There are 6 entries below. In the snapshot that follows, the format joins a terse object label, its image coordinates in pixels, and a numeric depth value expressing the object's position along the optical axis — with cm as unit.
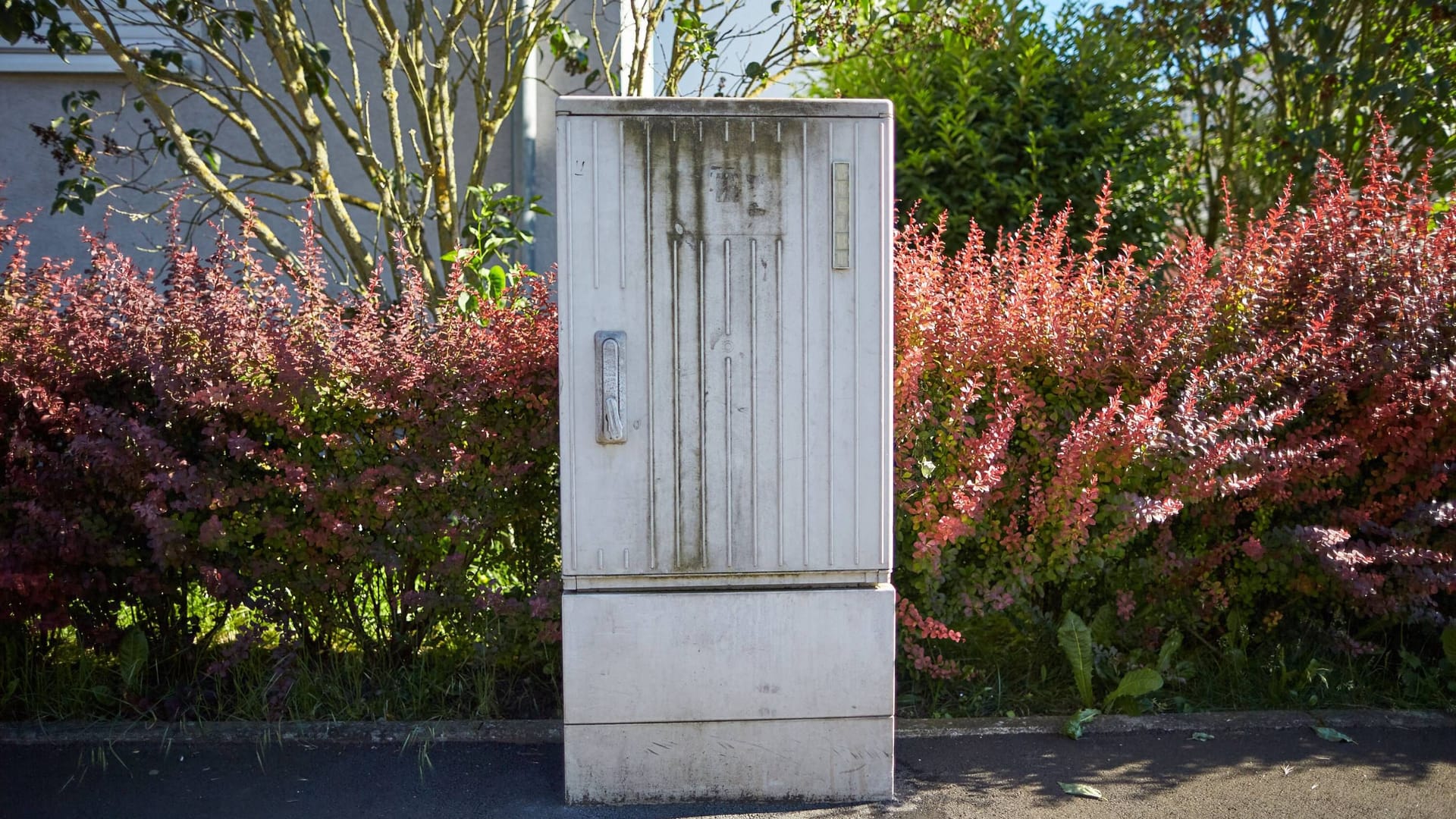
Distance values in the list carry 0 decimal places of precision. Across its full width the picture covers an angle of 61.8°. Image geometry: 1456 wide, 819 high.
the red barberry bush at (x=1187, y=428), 375
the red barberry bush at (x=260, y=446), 368
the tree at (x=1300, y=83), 600
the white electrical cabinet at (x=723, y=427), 306
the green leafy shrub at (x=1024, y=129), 649
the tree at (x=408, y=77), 493
